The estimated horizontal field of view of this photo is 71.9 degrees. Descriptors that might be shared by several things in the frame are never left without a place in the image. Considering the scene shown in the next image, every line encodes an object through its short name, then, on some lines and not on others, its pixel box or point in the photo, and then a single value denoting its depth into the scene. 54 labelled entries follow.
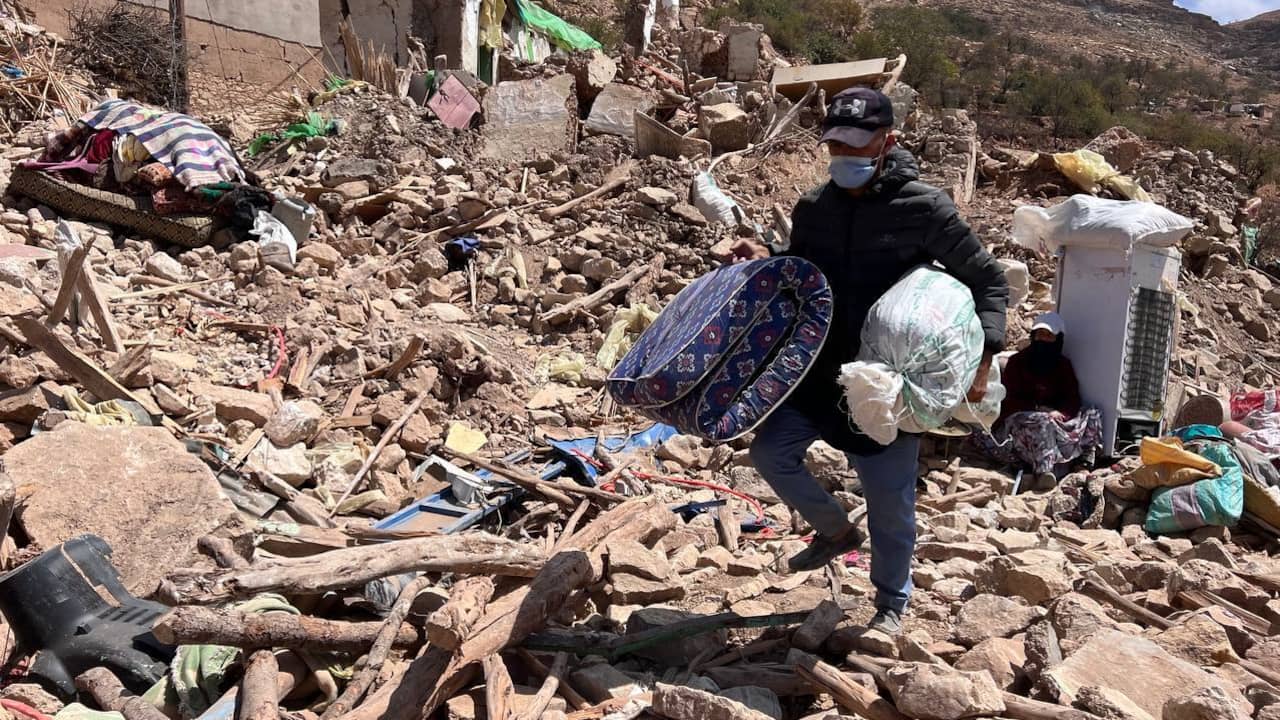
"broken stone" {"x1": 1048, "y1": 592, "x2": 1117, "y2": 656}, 2.64
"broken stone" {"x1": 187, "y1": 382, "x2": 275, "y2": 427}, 5.29
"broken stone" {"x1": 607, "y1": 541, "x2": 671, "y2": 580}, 3.23
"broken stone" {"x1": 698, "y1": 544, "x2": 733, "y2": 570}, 3.71
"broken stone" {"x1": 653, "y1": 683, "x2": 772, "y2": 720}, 2.12
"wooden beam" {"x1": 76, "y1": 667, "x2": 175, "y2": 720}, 2.42
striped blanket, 8.41
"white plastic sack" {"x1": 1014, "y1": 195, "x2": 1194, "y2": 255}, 5.97
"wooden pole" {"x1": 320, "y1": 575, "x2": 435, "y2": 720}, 2.29
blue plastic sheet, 5.09
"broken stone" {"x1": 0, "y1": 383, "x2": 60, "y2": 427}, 4.51
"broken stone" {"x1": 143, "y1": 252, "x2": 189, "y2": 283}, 7.77
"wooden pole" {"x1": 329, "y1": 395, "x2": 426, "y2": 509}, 4.86
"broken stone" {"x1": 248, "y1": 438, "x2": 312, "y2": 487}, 4.77
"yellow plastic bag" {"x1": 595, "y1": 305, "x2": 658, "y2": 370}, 7.75
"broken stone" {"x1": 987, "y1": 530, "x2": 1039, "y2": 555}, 4.08
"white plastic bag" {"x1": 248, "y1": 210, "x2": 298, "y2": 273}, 8.05
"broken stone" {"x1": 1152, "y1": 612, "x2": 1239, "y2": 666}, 2.59
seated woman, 5.78
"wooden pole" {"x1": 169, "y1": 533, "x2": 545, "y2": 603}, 2.40
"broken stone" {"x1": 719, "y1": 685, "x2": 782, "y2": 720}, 2.41
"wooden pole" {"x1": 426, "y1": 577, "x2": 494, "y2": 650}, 2.26
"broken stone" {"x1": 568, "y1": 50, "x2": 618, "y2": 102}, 13.46
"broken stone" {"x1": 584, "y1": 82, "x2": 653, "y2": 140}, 12.73
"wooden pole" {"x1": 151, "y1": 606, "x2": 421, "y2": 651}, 2.27
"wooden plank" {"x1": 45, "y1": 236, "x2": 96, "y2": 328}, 5.44
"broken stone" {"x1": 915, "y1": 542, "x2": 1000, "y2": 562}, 3.84
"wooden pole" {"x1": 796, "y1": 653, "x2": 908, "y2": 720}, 2.30
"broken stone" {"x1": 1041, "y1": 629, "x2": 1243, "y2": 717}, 2.23
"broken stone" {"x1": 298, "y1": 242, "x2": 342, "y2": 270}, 8.45
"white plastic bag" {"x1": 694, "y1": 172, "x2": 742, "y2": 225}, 9.87
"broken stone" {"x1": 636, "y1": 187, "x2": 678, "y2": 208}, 9.99
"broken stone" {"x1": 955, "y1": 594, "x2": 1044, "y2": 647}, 2.80
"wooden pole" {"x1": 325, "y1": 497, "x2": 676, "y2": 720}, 2.27
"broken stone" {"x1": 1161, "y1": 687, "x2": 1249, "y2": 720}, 1.88
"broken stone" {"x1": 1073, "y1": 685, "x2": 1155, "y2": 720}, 2.05
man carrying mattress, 2.61
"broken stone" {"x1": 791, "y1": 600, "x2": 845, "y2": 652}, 2.69
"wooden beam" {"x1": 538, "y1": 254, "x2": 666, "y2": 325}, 8.33
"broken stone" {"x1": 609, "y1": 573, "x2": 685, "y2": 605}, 3.14
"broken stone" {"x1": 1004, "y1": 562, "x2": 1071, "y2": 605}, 3.09
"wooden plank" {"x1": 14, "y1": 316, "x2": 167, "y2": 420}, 4.82
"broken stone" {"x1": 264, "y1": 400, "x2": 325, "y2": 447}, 5.21
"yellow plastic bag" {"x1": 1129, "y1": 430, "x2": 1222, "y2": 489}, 4.77
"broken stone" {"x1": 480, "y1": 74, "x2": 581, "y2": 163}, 12.09
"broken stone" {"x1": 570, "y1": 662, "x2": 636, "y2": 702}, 2.50
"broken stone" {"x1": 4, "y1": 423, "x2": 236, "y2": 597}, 3.33
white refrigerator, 6.04
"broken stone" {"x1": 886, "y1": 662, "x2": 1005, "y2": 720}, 2.11
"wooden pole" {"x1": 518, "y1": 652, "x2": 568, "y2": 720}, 2.31
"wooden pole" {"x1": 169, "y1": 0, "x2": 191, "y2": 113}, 13.06
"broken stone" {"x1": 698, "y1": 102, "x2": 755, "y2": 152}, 12.51
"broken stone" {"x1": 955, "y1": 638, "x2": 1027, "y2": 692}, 2.46
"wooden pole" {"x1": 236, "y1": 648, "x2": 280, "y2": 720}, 2.17
